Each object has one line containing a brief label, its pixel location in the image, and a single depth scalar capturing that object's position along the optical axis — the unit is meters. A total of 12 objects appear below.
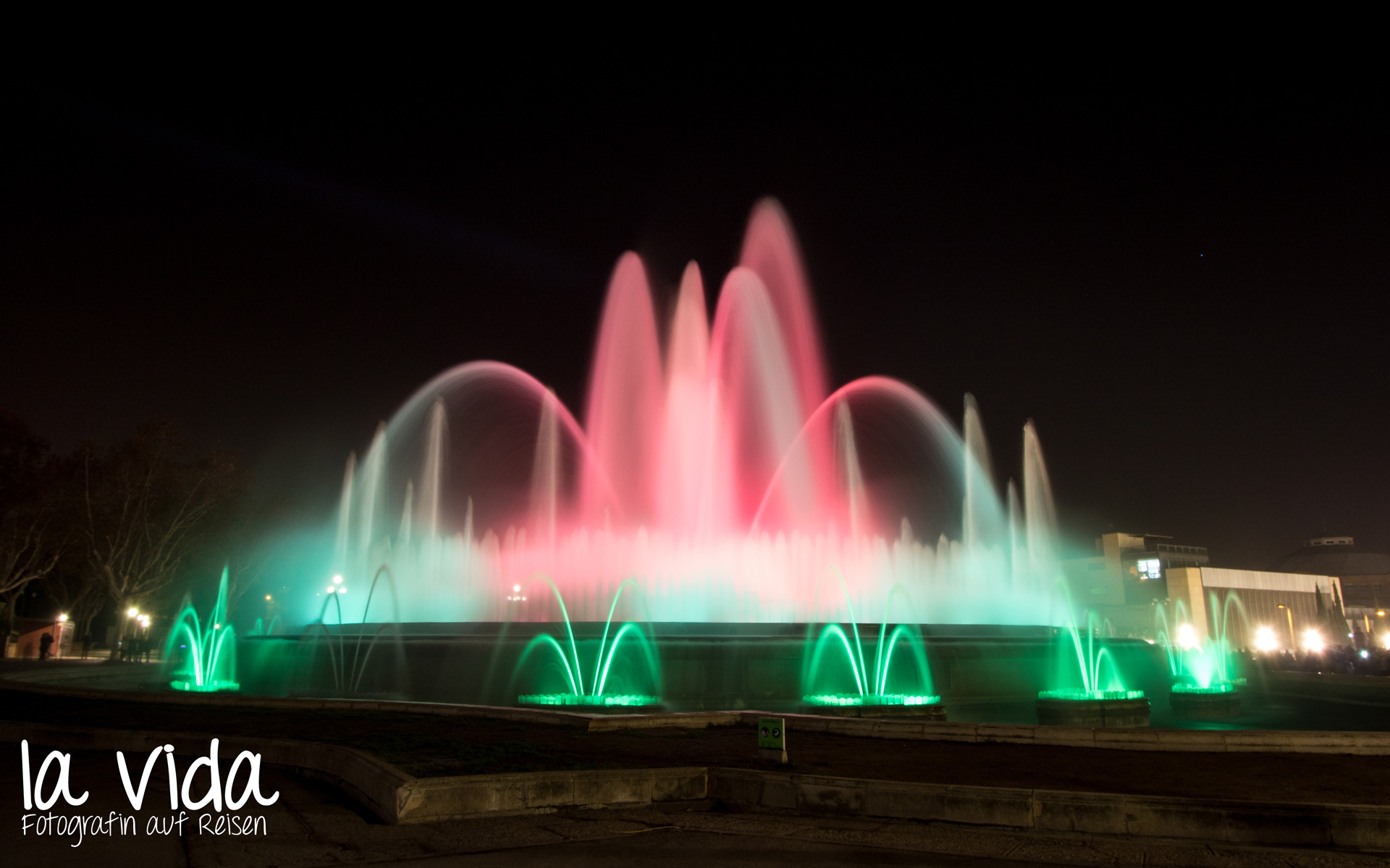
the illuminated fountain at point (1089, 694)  17.70
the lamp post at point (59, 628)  50.09
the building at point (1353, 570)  116.75
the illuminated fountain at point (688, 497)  30.55
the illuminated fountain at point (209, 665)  24.20
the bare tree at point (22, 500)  41.06
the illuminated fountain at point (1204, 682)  20.70
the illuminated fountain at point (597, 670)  18.08
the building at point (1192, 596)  97.44
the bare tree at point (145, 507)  44.12
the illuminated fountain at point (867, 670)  17.66
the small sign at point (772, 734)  9.34
